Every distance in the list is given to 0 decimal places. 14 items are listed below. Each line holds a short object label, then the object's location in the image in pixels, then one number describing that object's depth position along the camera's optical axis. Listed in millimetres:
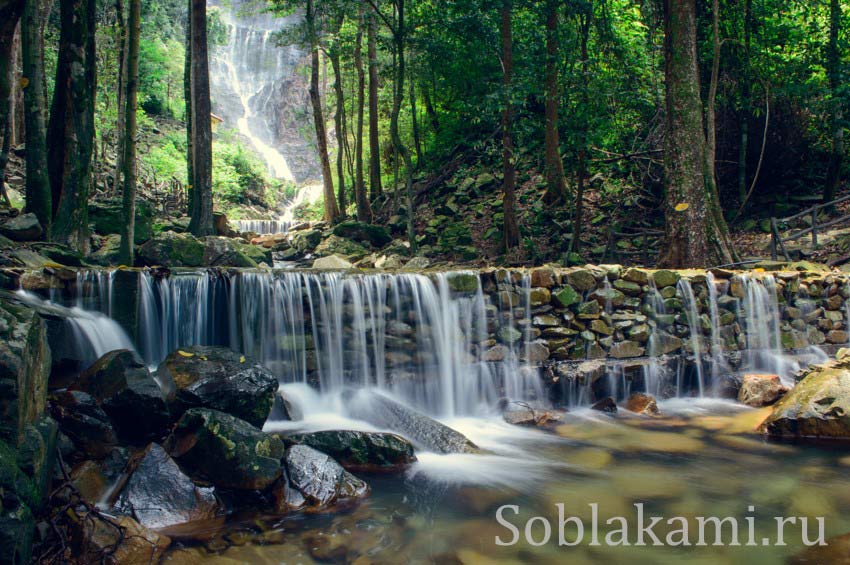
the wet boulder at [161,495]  3846
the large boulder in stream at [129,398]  4570
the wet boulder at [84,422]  4238
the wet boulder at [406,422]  5629
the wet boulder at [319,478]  4324
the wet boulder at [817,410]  5637
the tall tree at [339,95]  17875
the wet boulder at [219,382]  4840
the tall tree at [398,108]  13975
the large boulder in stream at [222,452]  4211
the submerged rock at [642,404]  7105
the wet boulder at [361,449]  4996
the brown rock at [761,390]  7234
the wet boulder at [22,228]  8266
